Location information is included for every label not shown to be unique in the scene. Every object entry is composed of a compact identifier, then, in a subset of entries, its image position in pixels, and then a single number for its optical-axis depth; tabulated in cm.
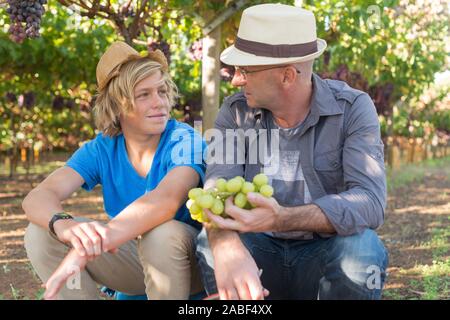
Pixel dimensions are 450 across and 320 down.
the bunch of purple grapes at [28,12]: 340
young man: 259
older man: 239
